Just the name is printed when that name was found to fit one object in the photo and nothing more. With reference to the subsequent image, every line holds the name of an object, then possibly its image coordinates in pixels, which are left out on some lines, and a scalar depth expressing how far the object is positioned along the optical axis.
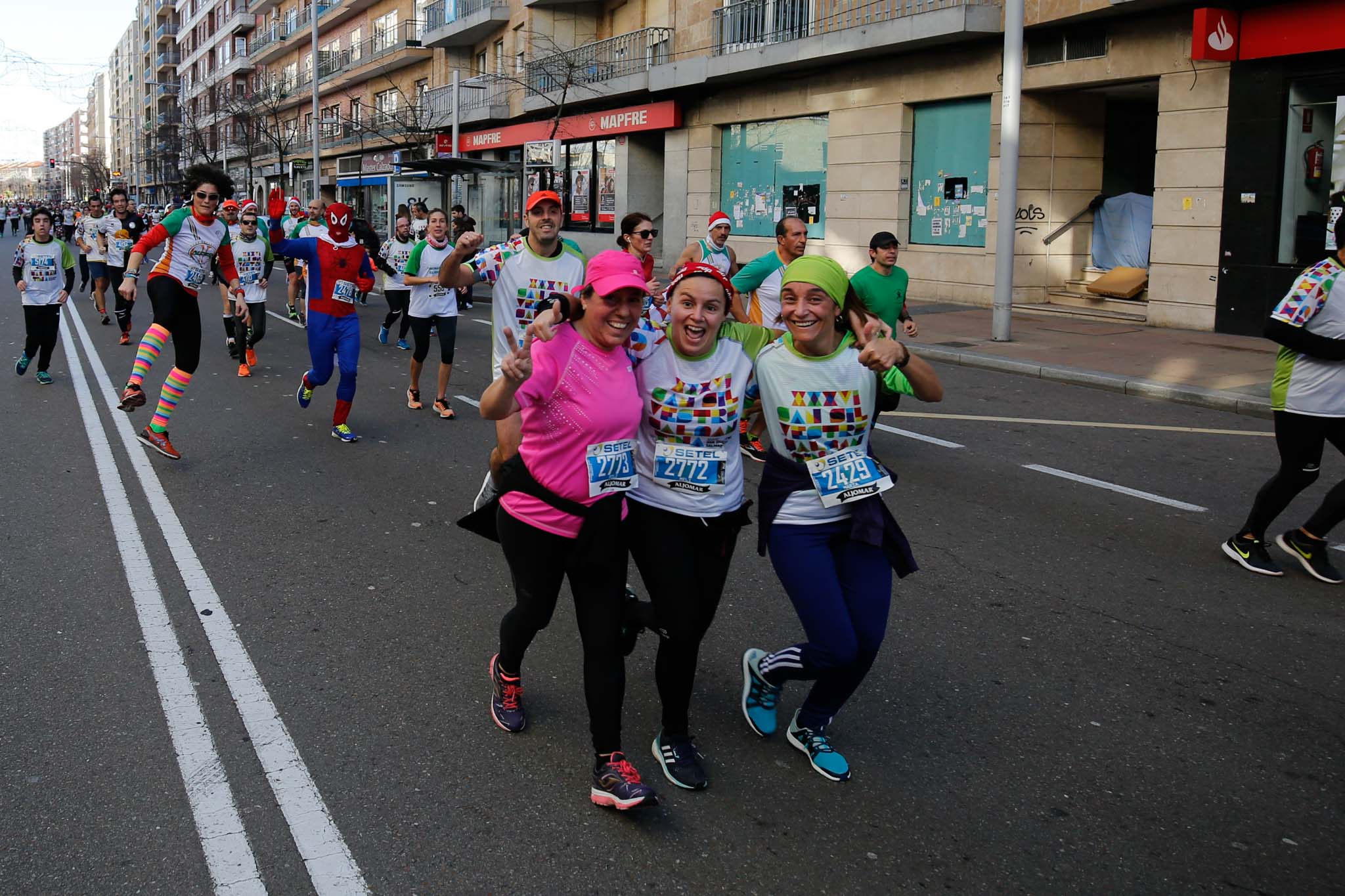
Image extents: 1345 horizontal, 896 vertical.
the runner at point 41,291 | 12.12
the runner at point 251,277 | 12.34
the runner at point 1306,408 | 5.81
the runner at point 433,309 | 10.63
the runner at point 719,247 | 9.42
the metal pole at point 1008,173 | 15.83
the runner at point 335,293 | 9.36
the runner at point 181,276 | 9.15
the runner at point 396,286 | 15.70
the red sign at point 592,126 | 31.05
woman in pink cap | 3.55
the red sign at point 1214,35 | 16.39
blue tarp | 20.27
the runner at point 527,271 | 6.00
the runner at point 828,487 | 3.70
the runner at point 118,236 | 18.34
